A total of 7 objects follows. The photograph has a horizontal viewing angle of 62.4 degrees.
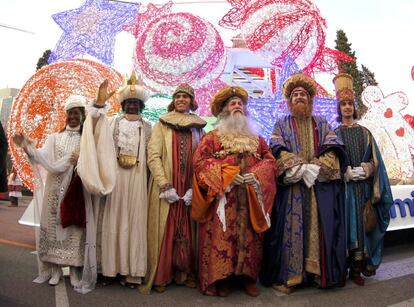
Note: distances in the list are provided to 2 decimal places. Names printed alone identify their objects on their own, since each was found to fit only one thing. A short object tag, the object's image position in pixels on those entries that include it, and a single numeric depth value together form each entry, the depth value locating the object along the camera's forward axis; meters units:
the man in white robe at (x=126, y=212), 3.01
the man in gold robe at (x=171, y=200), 3.04
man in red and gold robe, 2.88
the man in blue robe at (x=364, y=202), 3.30
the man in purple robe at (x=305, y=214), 3.03
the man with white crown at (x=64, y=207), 2.97
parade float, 4.45
